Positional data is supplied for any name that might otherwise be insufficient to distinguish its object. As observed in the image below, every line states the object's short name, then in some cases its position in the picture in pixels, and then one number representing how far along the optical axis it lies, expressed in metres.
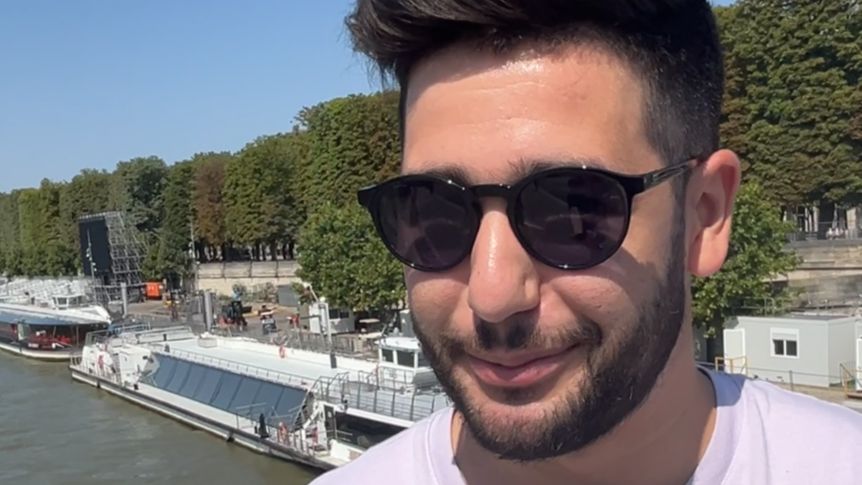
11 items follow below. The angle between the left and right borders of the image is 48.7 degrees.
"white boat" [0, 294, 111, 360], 38.94
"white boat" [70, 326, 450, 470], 17.88
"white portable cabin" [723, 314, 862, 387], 16.27
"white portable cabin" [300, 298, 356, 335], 29.20
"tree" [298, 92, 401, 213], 35.12
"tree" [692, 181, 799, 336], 17.33
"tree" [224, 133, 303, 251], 42.91
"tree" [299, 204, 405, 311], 27.38
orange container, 52.88
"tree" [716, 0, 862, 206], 23.61
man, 1.19
